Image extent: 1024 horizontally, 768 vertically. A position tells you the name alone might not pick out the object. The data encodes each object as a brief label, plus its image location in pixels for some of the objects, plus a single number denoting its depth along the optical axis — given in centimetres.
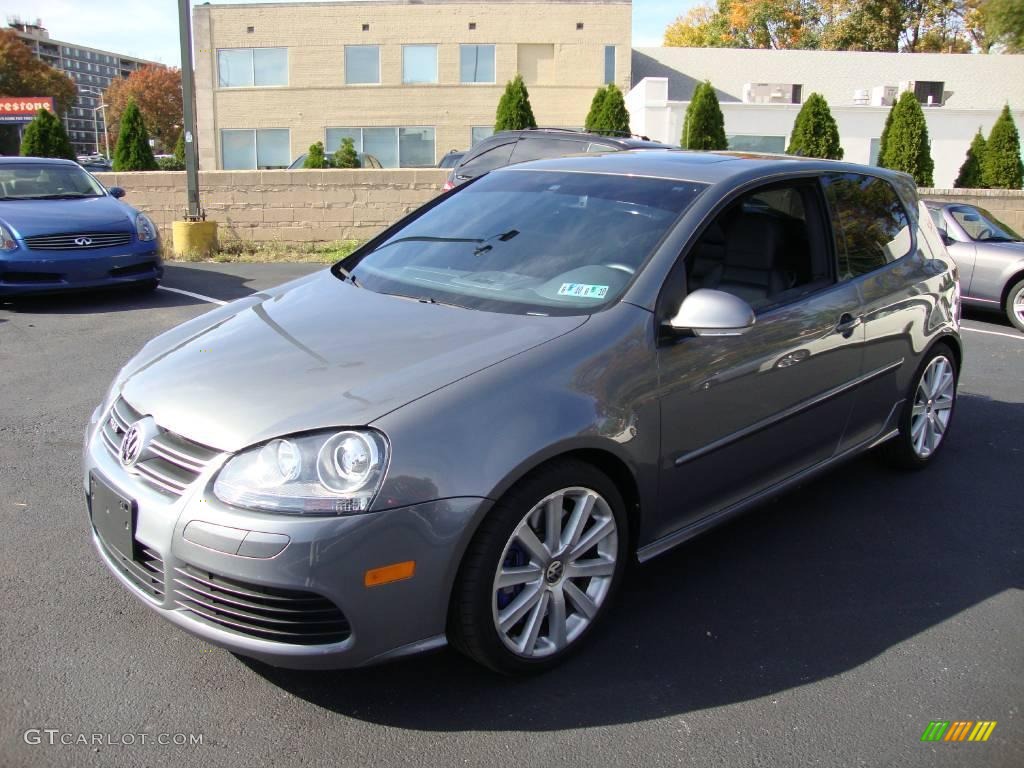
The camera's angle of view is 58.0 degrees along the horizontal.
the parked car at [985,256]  996
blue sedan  859
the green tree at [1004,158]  1716
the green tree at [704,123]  1834
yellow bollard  1269
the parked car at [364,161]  2422
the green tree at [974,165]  1767
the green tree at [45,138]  1722
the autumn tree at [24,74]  7656
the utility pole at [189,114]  1319
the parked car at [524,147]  1057
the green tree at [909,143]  1672
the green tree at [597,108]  2177
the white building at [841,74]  3550
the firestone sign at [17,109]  6347
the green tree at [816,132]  1727
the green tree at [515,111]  2270
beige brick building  3525
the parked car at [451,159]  1933
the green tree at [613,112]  2141
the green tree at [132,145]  1742
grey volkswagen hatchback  259
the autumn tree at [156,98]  8369
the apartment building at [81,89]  15584
